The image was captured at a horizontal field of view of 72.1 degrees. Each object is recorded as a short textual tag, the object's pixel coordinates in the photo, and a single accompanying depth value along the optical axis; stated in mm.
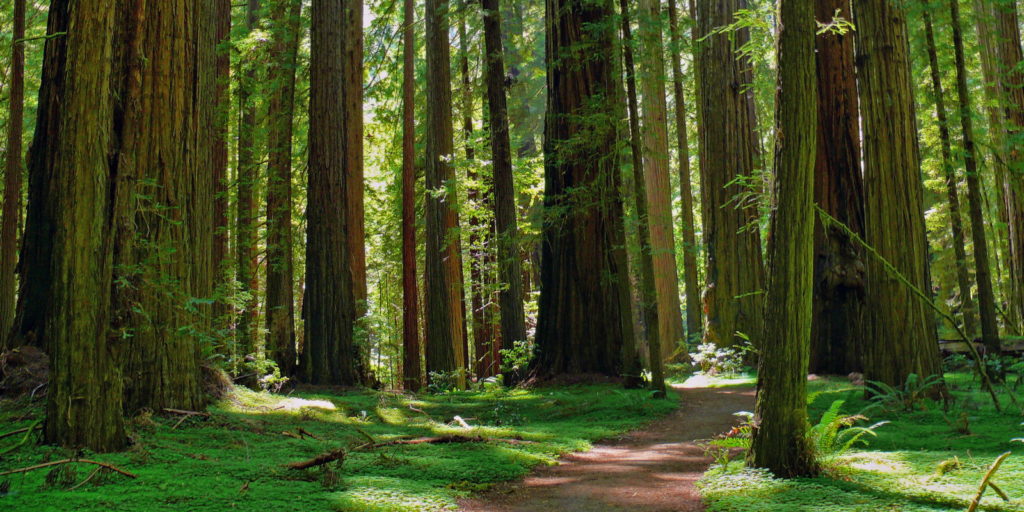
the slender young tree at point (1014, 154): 14508
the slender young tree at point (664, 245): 18344
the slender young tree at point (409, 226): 15289
